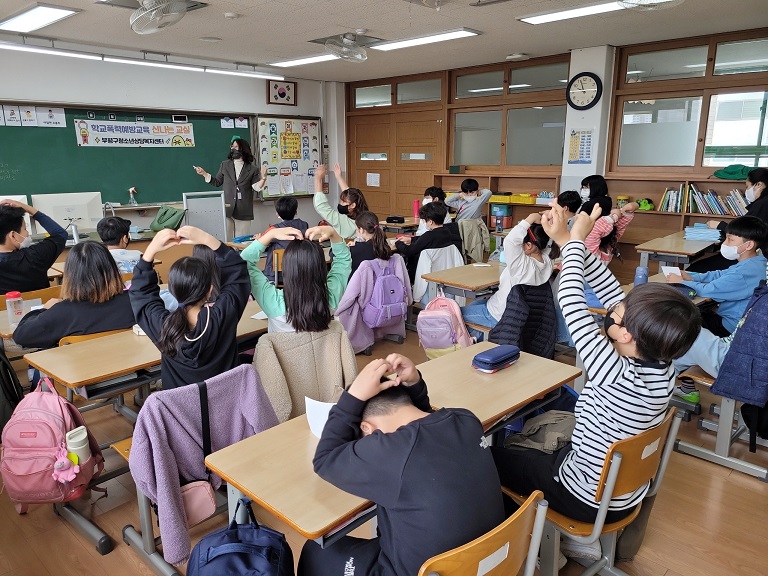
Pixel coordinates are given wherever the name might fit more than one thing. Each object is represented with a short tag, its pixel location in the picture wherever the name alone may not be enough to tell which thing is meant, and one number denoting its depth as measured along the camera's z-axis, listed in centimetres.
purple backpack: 426
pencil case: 216
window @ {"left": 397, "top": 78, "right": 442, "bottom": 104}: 823
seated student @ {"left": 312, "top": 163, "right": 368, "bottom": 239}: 470
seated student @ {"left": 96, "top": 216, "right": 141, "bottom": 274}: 420
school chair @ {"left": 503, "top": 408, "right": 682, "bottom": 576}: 156
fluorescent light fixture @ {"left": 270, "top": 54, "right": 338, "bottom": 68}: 686
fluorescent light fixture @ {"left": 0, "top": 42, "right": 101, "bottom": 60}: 560
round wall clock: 640
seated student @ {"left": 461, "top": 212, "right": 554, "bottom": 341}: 302
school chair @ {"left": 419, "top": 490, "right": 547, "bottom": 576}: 109
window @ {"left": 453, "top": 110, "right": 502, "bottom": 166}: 771
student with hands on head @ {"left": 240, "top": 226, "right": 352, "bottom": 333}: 231
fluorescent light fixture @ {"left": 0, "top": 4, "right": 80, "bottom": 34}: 466
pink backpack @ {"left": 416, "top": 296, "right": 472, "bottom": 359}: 364
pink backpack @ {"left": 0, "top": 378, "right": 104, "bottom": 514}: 213
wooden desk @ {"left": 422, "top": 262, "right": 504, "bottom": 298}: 379
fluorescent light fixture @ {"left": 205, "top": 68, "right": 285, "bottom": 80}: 725
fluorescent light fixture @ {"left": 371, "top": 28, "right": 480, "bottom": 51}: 552
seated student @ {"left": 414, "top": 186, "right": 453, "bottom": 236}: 616
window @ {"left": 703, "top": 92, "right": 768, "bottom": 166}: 577
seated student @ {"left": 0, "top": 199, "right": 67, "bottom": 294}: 345
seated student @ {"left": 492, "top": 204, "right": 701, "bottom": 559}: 152
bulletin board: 850
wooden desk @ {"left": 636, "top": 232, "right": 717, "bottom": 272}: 484
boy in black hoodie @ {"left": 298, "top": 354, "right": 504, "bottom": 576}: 115
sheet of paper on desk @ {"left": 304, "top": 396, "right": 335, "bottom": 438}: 163
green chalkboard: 629
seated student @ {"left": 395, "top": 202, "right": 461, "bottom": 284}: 468
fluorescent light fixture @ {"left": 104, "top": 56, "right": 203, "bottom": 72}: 650
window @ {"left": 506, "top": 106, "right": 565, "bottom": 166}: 709
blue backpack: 133
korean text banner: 678
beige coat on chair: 225
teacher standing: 727
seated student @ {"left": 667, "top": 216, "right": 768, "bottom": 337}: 327
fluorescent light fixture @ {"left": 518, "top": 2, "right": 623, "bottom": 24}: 461
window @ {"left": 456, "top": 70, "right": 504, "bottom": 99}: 754
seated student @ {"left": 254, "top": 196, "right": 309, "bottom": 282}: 488
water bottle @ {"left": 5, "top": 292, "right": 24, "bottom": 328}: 290
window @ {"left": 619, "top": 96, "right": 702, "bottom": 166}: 618
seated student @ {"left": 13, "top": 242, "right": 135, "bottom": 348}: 261
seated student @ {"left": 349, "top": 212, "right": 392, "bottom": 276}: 423
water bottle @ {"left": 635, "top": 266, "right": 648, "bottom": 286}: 378
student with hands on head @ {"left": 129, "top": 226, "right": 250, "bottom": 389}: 202
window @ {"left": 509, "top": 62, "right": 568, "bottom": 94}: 696
